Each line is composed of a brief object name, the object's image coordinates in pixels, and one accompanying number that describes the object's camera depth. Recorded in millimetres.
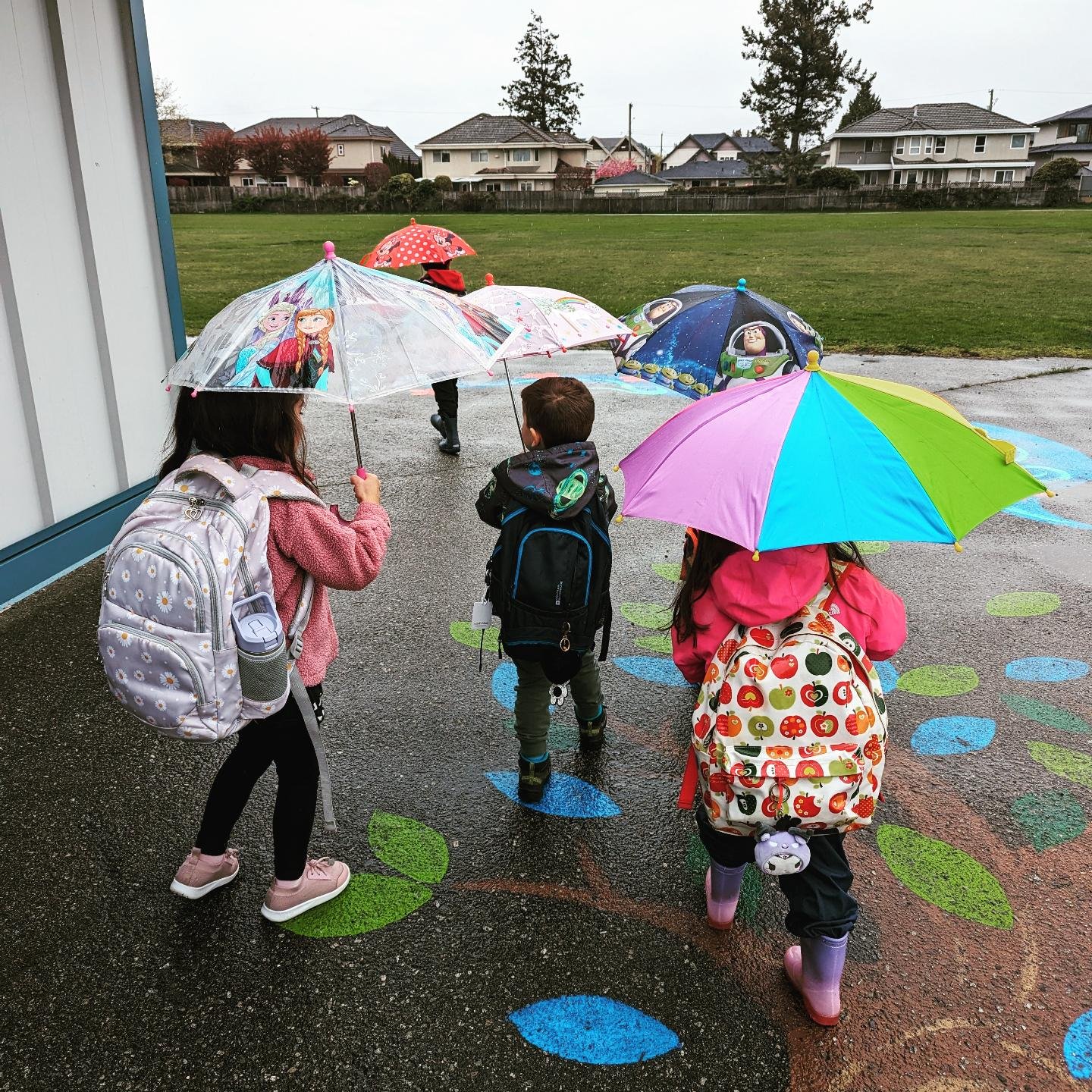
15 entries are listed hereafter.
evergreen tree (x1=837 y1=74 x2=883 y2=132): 96000
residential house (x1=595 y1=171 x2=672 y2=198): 78750
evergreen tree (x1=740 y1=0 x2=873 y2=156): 65000
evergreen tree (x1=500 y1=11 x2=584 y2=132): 80000
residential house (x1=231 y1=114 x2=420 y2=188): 83875
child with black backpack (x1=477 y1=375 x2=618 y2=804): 2621
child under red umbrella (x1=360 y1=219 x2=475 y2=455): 5531
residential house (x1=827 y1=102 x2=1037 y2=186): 76500
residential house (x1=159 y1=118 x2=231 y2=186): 74562
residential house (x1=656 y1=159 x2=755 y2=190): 84625
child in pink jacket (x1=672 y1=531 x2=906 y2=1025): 2137
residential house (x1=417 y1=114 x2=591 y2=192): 78438
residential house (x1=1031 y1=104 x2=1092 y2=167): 87125
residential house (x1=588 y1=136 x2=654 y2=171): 98438
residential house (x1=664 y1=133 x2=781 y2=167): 98438
